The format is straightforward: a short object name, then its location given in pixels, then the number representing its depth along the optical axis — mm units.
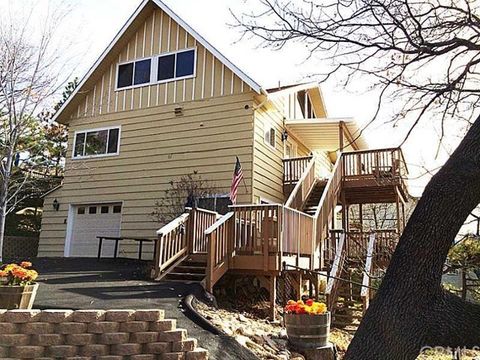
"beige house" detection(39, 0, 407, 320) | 11836
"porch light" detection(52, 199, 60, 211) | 14562
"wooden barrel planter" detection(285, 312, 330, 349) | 5902
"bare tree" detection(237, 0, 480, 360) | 2459
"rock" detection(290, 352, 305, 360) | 5593
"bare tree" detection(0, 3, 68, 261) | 10281
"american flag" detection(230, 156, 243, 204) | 10336
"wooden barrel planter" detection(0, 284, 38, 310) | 4945
